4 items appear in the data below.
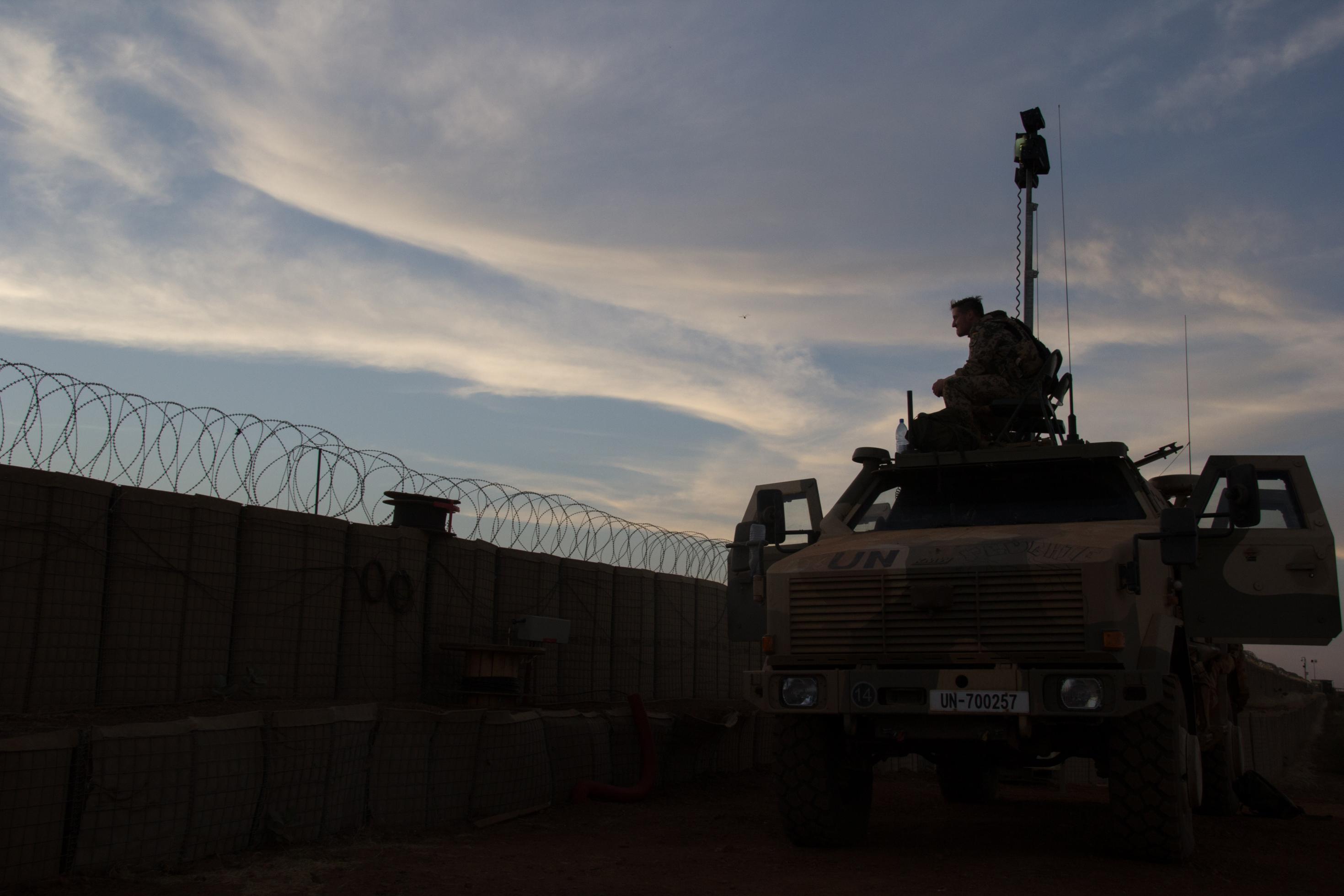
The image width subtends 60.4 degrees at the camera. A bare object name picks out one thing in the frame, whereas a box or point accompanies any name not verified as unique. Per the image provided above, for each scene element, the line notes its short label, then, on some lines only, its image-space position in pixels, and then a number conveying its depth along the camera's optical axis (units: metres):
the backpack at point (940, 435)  7.95
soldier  9.29
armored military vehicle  6.28
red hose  9.51
